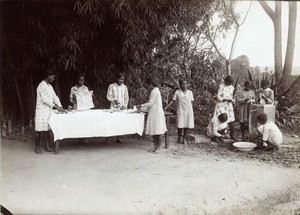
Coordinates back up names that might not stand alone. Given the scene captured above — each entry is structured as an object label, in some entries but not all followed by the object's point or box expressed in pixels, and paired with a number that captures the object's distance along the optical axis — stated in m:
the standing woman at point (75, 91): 6.85
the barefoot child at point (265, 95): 7.12
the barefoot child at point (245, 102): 7.37
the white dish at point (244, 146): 6.31
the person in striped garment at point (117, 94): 6.99
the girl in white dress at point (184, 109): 7.07
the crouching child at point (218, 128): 7.11
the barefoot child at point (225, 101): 7.27
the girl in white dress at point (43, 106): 6.04
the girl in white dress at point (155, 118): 6.28
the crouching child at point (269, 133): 6.18
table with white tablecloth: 6.02
